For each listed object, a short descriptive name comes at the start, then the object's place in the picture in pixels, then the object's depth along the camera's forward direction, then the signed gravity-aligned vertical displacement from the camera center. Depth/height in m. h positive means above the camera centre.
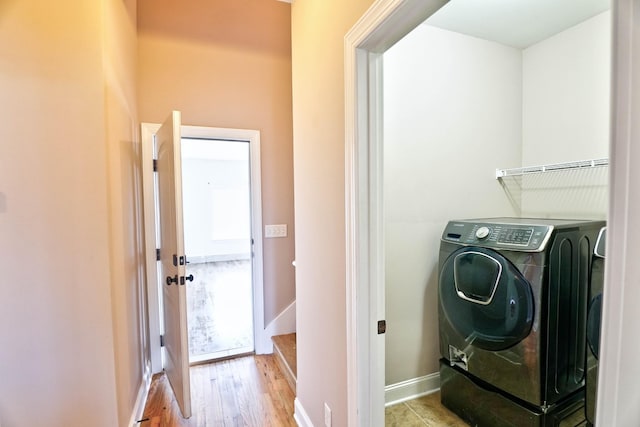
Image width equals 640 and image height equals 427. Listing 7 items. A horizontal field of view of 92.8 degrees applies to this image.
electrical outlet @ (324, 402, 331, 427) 1.52 -1.07
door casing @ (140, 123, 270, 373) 2.48 -0.18
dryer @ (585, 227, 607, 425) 1.33 -0.53
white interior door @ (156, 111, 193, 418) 1.85 -0.34
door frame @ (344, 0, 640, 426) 0.46 -0.02
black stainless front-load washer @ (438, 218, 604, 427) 1.48 -0.60
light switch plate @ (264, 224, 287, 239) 2.93 -0.25
